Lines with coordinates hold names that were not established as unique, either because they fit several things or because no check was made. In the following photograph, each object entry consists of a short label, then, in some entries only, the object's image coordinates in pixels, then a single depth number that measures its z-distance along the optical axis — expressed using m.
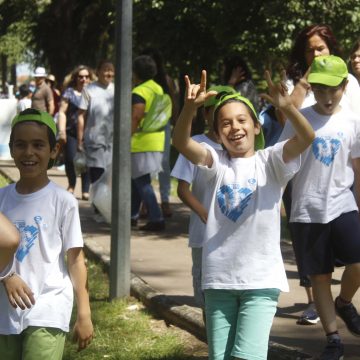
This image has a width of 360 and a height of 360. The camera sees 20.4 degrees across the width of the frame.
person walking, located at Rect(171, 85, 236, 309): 5.39
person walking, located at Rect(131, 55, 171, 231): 10.18
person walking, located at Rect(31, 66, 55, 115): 17.06
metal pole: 7.10
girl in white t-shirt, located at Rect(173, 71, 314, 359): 4.35
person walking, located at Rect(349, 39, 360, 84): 6.69
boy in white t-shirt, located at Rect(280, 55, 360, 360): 5.38
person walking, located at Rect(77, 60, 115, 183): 11.33
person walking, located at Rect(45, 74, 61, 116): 17.70
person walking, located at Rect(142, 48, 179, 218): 10.85
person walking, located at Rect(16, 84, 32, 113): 20.51
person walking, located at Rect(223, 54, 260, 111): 7.99
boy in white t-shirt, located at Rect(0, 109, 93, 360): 4.02
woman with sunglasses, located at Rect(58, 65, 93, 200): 12.85
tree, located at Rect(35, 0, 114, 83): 30.61
